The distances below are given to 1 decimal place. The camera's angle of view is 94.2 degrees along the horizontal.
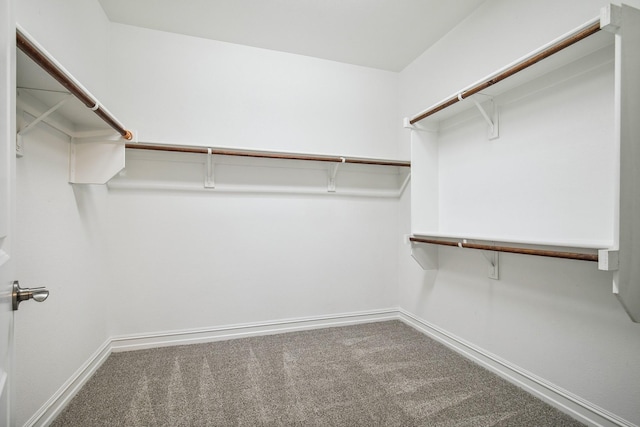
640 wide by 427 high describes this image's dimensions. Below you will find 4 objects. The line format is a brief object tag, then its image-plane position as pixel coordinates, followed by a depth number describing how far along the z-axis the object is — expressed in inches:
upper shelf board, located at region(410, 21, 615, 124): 50.6
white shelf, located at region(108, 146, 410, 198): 87.0
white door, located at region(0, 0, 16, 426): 22.0
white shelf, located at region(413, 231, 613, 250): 47.0
